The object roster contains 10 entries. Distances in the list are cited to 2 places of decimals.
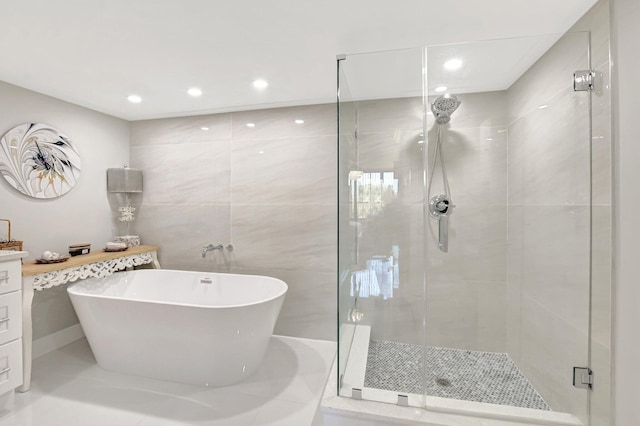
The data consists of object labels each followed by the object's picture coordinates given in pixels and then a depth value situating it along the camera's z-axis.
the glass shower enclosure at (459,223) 1.59
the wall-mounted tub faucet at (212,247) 2.80
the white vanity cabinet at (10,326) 1.79
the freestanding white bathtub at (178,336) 1.89
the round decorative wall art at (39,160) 2.24
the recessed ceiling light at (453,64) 1.73
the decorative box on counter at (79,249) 2.56
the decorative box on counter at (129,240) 3.01
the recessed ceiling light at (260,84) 2.24
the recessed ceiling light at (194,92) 2.40
